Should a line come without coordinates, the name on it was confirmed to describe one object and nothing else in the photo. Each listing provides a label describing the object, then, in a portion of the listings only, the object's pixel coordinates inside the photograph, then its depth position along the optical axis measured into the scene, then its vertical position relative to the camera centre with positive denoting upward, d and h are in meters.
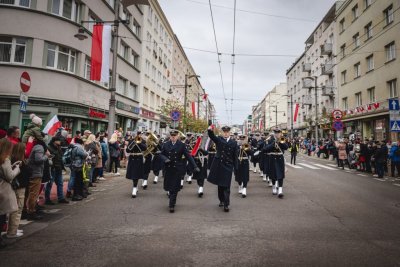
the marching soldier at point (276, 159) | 8.48 -0.33
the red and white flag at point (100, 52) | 13.12 +4.43
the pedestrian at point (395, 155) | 13.42 -0.07
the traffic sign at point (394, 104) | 13.77 +2.47
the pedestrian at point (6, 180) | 4.06 -0.63
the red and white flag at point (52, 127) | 9.24 +0.47
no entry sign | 7.91 +1.71
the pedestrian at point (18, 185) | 4.52 -0.80
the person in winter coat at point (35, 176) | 5.72 -0.76
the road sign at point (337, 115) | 20.13 +2.67
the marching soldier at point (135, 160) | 8.35 -0.51
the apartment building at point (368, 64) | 22.78 +8.64
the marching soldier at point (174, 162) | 6.71 -0.43
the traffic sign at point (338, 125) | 19.91 +1.92
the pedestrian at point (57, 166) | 7.23 -0.68
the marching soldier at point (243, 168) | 8.55 -0.65
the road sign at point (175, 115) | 19.75 +2.17
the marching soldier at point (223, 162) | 6.79 -0.40
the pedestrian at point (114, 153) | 13.23 -0.50
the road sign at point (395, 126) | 13.88 +1.40
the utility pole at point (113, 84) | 13.44 +2.95
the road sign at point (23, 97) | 7.95 +1.24
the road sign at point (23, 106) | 8.05 +0.99
